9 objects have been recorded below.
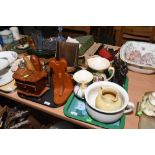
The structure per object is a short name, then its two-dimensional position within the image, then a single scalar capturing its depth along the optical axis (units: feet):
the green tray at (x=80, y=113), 2.77
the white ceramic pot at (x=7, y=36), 4.77
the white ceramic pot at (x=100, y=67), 3.25
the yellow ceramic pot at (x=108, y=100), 2.63
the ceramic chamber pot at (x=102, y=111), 2.62
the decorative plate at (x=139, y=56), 3.66
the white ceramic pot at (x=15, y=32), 4.97
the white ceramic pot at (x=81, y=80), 3.05
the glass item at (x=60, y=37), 4.44
